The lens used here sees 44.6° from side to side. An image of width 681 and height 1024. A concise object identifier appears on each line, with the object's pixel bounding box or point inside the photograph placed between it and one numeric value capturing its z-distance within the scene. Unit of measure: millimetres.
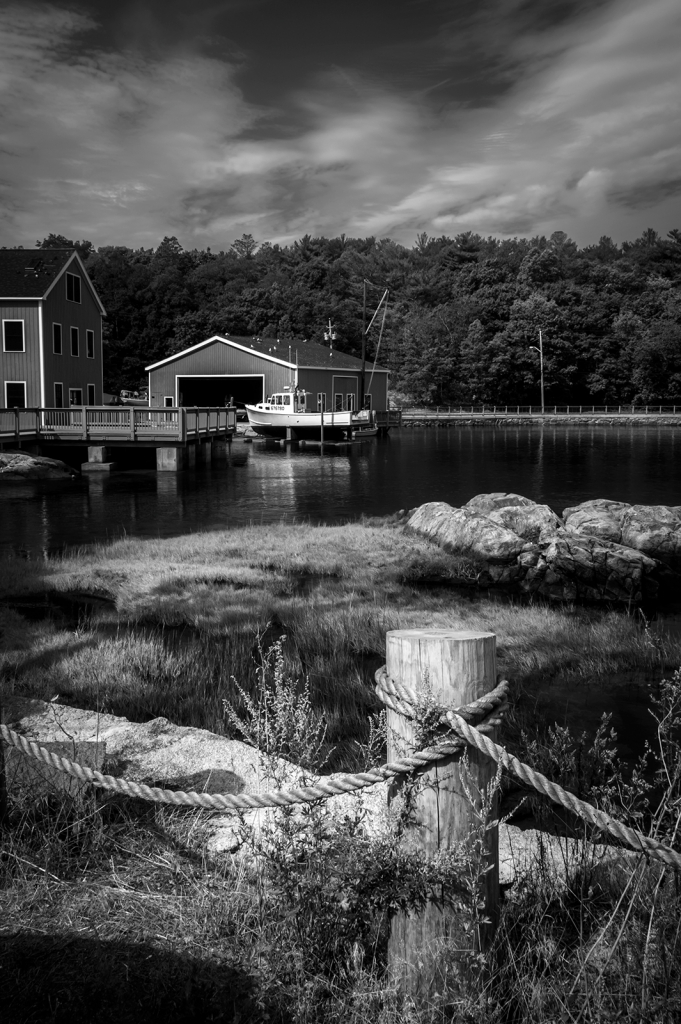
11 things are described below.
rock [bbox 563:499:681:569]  13453
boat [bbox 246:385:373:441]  50156
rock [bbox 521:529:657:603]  12219
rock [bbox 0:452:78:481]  28797
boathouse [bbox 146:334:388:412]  53812
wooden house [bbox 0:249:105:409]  36562
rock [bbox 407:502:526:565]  13430
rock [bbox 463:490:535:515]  16328
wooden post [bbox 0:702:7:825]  3338
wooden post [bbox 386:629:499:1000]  2471
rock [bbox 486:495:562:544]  13992
